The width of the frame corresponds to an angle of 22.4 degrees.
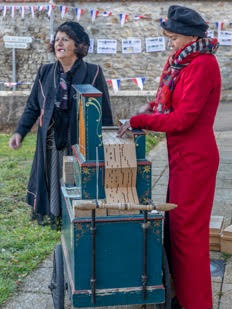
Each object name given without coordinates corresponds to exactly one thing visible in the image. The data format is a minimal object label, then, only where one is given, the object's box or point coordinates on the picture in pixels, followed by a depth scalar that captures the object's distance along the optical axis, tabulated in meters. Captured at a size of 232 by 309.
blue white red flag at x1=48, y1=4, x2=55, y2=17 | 17.75
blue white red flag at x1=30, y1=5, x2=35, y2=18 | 18.03
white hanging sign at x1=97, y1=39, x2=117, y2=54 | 18.34
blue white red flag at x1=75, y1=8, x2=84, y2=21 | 18.00
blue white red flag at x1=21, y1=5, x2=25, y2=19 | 18.14
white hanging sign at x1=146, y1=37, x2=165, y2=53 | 18.00
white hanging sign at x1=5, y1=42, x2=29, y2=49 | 17.34
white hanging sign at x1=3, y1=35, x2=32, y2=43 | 17.16
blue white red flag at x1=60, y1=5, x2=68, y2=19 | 17.80
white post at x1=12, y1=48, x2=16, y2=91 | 18.14
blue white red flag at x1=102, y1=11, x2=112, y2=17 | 18.08
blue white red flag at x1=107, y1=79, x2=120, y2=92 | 12.24
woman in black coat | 4.02
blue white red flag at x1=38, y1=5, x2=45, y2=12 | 17.83
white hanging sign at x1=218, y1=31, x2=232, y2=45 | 17.41
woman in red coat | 2.97
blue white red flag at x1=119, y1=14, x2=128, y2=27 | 18.00
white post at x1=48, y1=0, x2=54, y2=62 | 17.84
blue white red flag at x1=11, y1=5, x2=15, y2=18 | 18.28
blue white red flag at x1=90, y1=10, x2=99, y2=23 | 18.05
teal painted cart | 2.77
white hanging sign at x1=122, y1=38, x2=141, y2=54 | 18.16
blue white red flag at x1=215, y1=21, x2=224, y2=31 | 17.39
